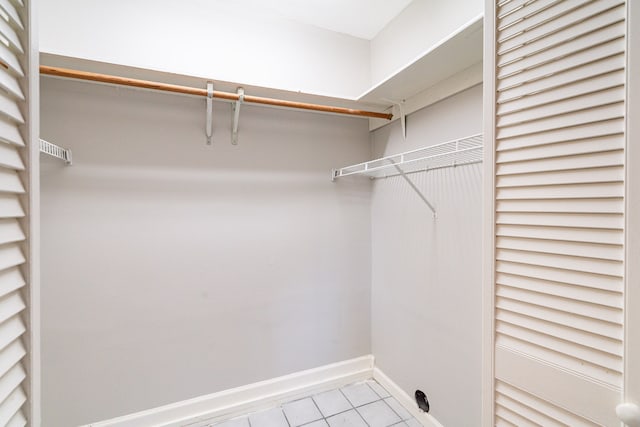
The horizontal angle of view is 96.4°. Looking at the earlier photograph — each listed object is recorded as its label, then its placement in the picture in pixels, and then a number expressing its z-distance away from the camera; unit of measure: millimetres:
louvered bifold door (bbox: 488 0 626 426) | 553
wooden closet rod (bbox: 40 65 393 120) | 1286
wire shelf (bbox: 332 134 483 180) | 1302
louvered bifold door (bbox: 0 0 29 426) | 550
